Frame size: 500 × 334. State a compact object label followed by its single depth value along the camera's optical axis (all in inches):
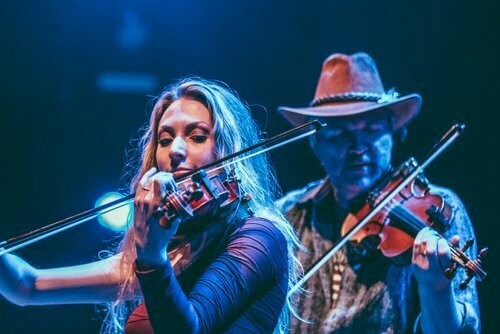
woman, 112.0
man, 138.6
